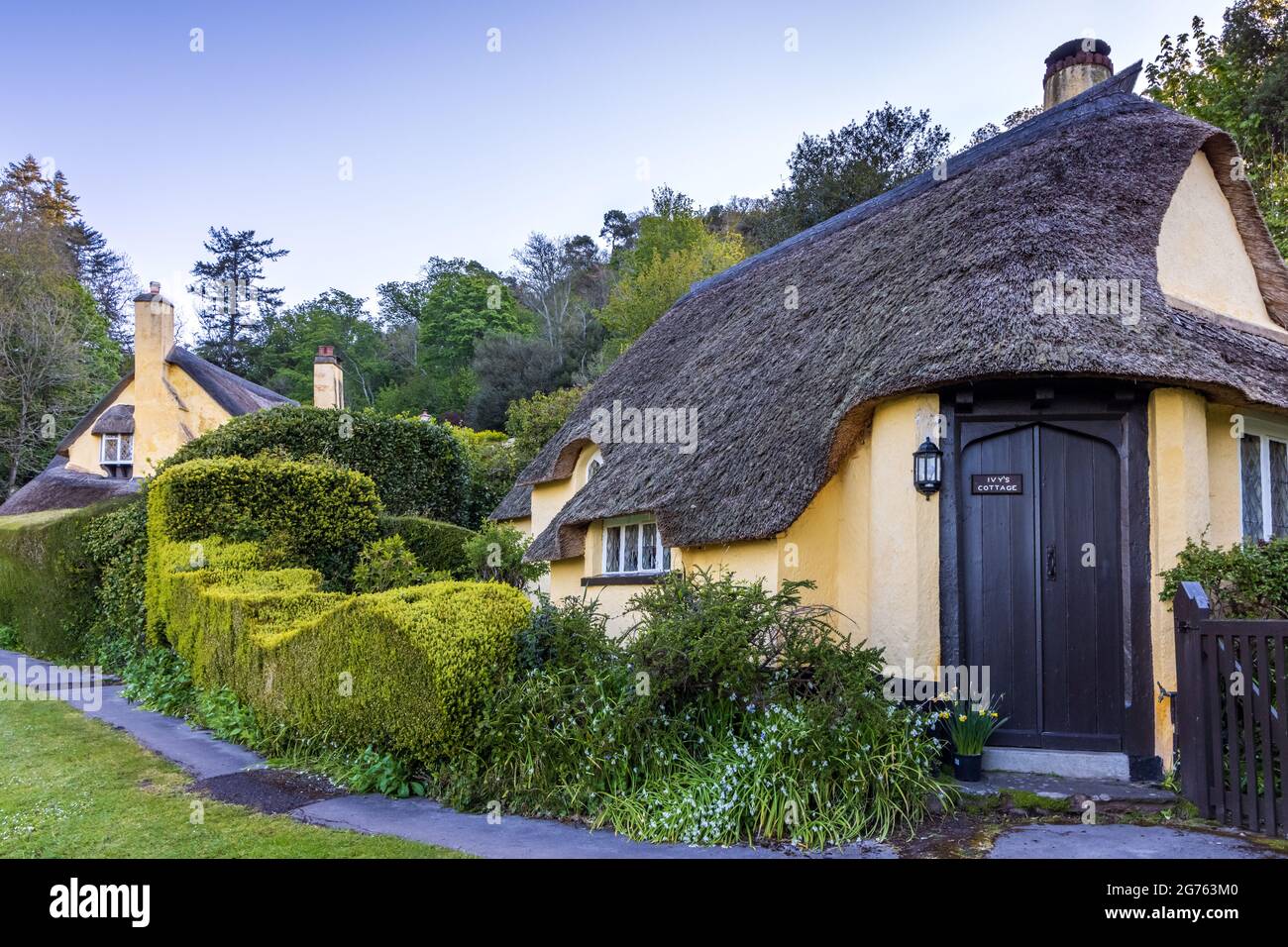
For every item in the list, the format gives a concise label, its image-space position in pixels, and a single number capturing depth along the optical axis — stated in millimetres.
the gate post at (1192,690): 5941
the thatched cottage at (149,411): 24178
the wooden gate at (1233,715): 5449
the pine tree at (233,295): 50844
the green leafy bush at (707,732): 5727
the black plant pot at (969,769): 6805
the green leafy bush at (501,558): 14062
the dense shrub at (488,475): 19375
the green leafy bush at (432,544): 14938
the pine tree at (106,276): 45750
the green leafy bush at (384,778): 6785
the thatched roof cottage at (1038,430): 7012
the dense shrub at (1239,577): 6434
